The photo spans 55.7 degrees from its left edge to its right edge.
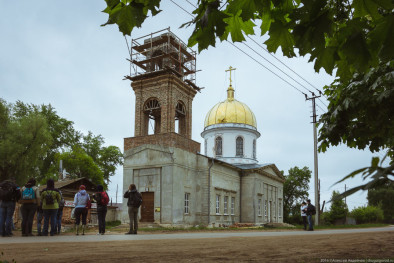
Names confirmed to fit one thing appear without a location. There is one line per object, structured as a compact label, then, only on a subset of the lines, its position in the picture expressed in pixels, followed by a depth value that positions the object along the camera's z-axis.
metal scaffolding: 31.85
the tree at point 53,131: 48.44
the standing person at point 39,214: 13.35
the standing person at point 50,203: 12.55
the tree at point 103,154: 58.03
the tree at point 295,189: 55.69
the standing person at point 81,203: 13.31
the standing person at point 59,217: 14.02
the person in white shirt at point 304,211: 22.19
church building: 29.34
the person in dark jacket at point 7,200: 12.30
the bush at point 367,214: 49.41
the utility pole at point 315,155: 31.59
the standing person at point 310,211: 21.23
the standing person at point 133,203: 14.03
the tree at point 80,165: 50.00
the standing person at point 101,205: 13.65
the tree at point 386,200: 70.12
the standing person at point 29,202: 12.43
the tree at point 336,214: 45.97
